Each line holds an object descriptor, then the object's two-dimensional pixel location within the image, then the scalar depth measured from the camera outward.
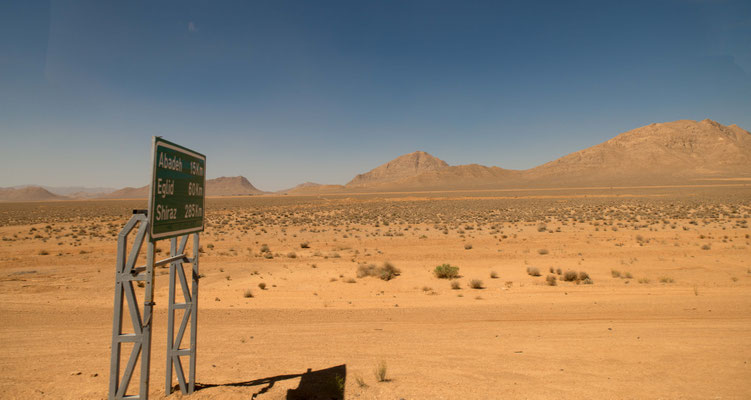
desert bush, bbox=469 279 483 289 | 11.45
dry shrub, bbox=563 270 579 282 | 12.00
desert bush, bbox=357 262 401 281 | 13.34
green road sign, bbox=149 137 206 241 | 3.26
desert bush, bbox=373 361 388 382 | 4.98
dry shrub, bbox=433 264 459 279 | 13.00
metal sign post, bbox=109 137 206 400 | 3.15
